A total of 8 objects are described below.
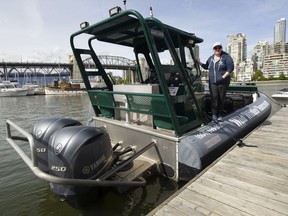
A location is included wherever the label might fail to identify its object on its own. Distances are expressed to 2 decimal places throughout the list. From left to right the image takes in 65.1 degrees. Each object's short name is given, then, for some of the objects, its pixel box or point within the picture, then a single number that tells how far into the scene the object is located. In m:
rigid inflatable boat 2.85
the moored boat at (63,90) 51.38
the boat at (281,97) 19.68
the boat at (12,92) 48.56
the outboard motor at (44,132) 3.36
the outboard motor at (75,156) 2.77
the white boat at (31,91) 51.72
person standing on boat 4.87
